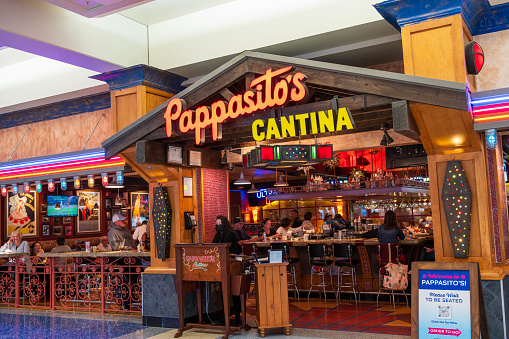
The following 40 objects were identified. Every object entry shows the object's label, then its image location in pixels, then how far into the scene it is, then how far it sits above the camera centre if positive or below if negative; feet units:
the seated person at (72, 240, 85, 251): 47.48 -2.20
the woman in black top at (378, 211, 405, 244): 29.53 -1.22
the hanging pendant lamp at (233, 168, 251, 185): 38.17 +2.80
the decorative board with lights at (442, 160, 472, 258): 21.13 +0.11
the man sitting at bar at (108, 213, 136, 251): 35.12 -1.06
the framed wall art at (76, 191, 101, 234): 52.53 +1.06
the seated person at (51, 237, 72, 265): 36.91 -1.90
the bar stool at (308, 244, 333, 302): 31.32 -3.09
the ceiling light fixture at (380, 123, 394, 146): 22.97 +3.28
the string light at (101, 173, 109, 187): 30.93 +2.70
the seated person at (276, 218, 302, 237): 42.83 -1.21
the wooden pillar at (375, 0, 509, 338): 20.38 +2.96
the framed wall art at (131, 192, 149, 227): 58.91 +1.55
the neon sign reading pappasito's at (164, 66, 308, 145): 20.74 +4.85
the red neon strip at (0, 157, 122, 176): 30.55 +3.67
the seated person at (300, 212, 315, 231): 45.34 -0.91
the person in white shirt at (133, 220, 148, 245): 39.22 -0.92
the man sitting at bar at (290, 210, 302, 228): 47.42 -0.82
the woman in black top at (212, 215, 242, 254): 27.09 -0.91
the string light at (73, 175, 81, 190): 31.83 +2.68
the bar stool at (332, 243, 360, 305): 30.63 -3.06
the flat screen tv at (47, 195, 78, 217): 49.34 +1.69
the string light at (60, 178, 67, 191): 32.63 +2.60
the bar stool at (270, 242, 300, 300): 32.53 -3.33
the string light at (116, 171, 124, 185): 30.01 +2.65
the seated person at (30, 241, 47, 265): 39.70 -1.94
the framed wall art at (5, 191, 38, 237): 45.88 +1.01
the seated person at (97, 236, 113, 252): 35.69 -1.79
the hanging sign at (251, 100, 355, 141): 20.07 +3.69
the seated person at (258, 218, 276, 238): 43.29 -1.27
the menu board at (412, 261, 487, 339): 18.60 -3.47
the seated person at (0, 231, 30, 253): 37.83 -1.54
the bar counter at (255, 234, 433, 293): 31.42 -2.66
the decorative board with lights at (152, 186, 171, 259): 28.09 -0.15
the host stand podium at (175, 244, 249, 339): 24.27 -2.72
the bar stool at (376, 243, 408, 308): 29.04 -2.52
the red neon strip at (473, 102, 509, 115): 19.48 +3.77
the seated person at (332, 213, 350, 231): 42.42 -0.95
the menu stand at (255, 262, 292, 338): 24.26 -3.99
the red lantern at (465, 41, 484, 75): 20.77 +6.15
